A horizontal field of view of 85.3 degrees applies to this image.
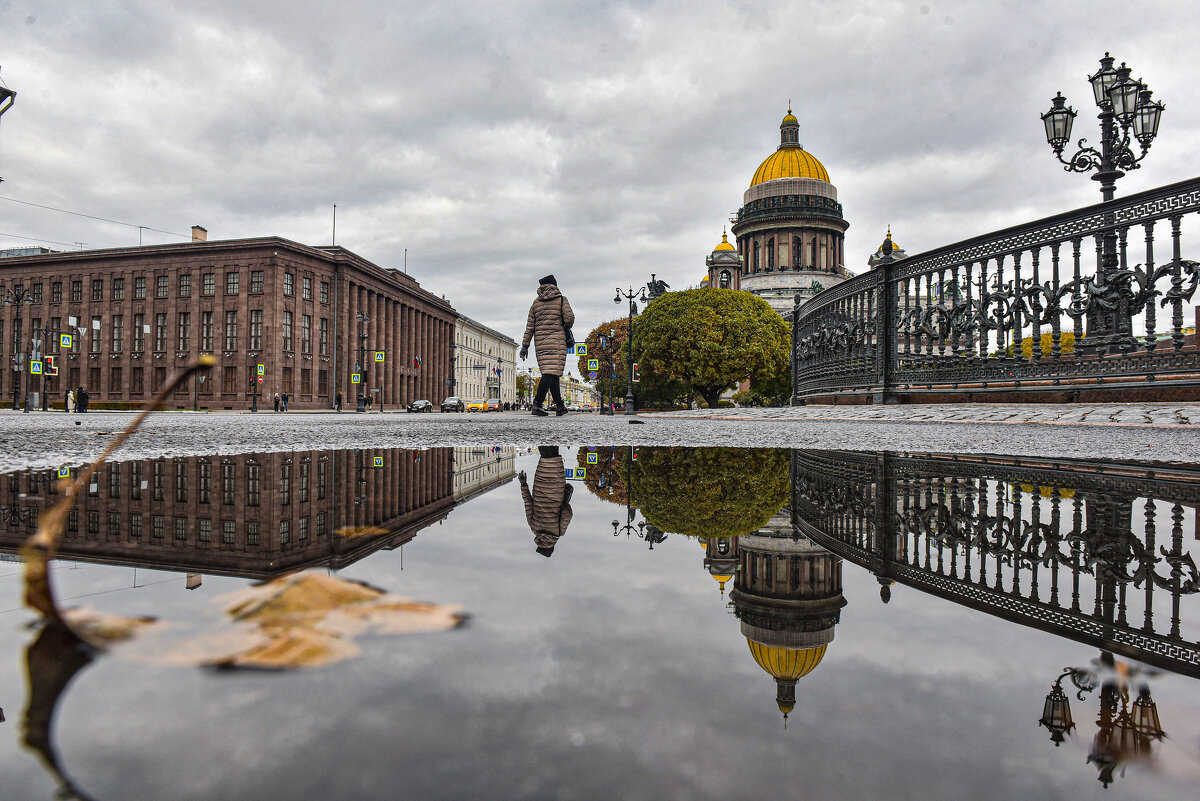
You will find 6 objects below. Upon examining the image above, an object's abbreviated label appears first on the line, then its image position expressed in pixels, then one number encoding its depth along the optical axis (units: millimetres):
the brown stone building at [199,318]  49156
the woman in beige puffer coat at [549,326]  15117
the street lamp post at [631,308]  28328
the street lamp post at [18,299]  28297
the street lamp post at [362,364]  51338
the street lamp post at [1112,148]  8578
